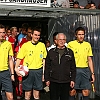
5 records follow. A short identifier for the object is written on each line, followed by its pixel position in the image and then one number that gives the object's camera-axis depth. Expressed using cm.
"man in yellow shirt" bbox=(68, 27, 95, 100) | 625
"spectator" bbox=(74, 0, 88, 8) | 1223
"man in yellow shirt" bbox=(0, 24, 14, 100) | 575
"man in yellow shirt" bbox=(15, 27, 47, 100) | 607
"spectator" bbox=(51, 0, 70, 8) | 1030
